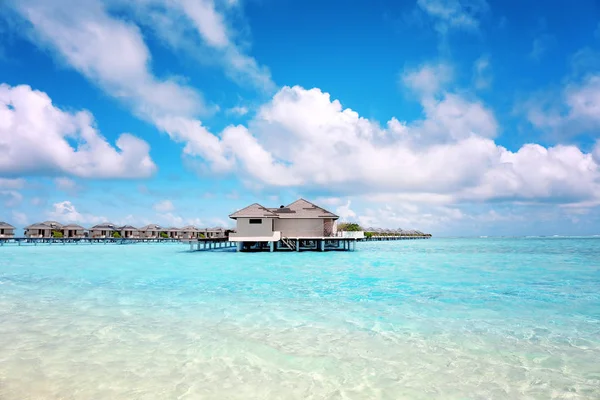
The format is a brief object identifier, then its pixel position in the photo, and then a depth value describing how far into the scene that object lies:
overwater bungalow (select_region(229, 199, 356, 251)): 34.91
